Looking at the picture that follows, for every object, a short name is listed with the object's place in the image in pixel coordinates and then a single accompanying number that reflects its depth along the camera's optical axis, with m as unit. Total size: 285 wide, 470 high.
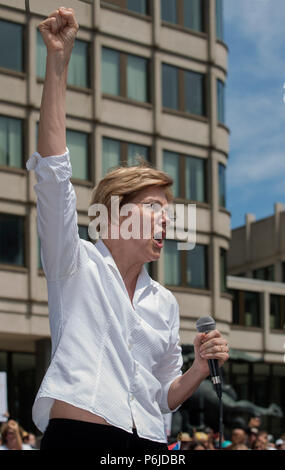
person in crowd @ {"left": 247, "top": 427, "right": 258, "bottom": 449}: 14.55
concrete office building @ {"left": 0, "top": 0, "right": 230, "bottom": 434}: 27.91
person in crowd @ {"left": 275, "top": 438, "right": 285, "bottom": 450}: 16.55
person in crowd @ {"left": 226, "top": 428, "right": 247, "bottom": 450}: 12.66
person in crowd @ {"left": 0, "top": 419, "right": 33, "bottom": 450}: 11.02
